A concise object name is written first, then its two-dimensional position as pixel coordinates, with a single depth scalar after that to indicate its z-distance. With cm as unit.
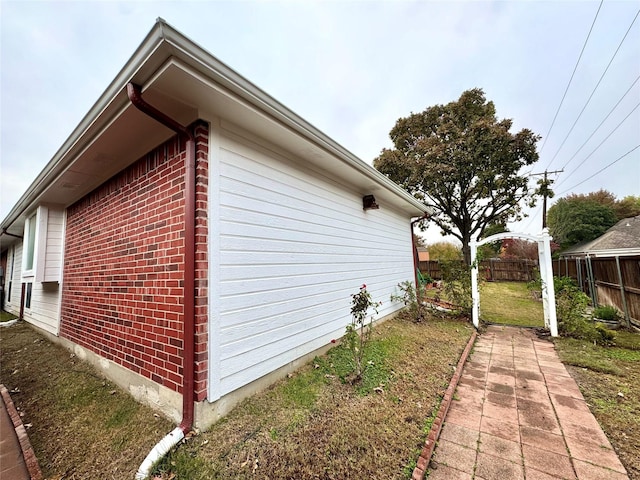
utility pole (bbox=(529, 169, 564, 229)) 1259
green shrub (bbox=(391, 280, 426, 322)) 590
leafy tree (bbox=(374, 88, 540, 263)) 1192
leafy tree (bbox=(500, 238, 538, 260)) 1831
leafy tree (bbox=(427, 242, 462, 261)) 1896
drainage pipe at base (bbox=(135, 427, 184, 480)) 165
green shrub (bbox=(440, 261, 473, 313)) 581
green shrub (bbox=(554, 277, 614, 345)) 429
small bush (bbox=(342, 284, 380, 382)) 283
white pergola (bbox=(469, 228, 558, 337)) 473
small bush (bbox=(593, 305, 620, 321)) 540
